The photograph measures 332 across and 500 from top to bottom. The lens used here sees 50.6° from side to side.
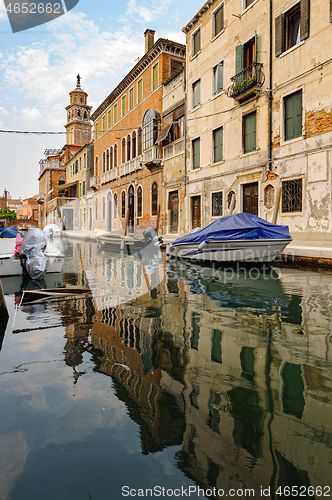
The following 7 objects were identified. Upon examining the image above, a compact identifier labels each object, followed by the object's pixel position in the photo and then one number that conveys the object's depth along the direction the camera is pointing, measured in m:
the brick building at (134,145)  21.25
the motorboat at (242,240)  9.49
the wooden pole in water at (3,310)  4.86
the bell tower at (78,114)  54.17
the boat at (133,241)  16.22
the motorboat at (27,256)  8.76
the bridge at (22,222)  53.04
